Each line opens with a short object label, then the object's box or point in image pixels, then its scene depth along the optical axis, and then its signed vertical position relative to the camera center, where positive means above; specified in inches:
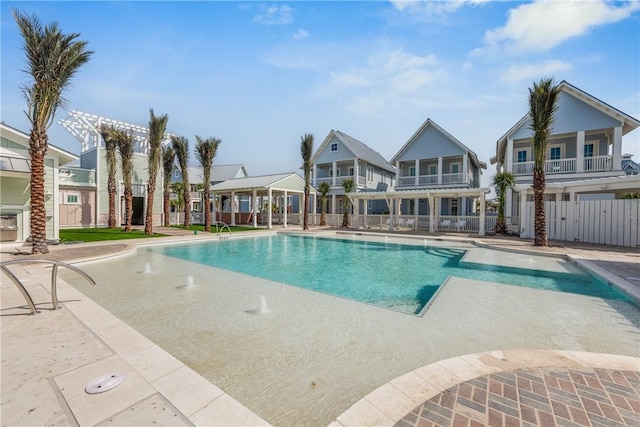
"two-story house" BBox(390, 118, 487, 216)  942.4 +164.6
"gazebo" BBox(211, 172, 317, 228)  922.7 +78.9
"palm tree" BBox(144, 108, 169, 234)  696.4 +156.4
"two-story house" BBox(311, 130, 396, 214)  1117.1 +176.1
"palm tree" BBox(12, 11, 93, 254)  389.7 +176.1
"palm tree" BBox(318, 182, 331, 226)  1029.2 +47.5
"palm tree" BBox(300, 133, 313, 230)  905.5 +174.4
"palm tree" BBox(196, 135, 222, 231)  853.8 +168.1
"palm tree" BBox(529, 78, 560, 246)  490.9 +148.0
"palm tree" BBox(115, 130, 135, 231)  799.7 +138.0
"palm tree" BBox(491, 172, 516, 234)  696.4 +56.2
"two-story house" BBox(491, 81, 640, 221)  693.3 +189.1
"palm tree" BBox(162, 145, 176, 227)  992.9 +141.0
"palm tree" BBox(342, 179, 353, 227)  966.5 +31.6
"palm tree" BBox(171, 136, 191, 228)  946.7 +176.2
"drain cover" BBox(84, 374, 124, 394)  100.2 -63.7
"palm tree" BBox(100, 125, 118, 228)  849.5 +141.0
